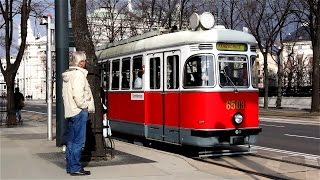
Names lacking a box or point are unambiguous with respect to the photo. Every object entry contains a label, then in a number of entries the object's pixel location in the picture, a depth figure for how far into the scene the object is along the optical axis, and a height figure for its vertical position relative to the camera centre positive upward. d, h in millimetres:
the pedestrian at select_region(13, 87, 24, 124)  26044 -505
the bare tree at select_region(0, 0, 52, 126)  22738 +2675
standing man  8672 -258
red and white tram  11914 +66
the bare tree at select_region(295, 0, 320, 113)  34031 +3544
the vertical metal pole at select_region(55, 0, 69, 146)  13438 +1205
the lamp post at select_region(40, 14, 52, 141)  15541 +407
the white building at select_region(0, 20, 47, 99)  119638 +3949
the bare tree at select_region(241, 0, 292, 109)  44094 +6247
